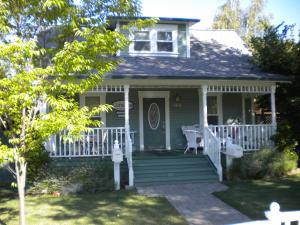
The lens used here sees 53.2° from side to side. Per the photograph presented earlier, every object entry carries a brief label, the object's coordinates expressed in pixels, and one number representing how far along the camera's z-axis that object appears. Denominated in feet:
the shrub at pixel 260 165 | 31.60
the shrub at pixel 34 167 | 28.74
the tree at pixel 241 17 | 92.55
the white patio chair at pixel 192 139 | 35.71
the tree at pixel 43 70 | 15.26
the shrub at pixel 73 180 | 28.16
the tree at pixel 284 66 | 35.71
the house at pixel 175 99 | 32.29
